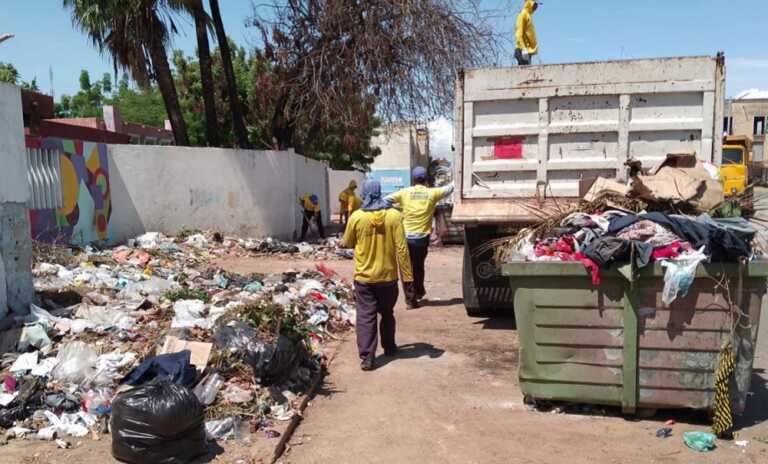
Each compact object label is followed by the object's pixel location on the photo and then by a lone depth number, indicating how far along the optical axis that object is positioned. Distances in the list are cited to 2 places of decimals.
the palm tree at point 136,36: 13.25
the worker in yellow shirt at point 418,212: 7.98
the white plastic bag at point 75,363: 4.82
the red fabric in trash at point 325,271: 9.62
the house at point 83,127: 11.08
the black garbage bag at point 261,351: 4.76
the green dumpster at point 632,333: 4.08
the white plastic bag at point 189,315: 5.90
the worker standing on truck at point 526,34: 7.93
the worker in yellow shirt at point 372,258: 5.68
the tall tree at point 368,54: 14.34
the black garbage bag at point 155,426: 3.69
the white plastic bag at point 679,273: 4.01
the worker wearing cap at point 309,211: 16.53
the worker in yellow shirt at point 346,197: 17.11
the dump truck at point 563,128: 5.97
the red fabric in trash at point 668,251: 4.12
